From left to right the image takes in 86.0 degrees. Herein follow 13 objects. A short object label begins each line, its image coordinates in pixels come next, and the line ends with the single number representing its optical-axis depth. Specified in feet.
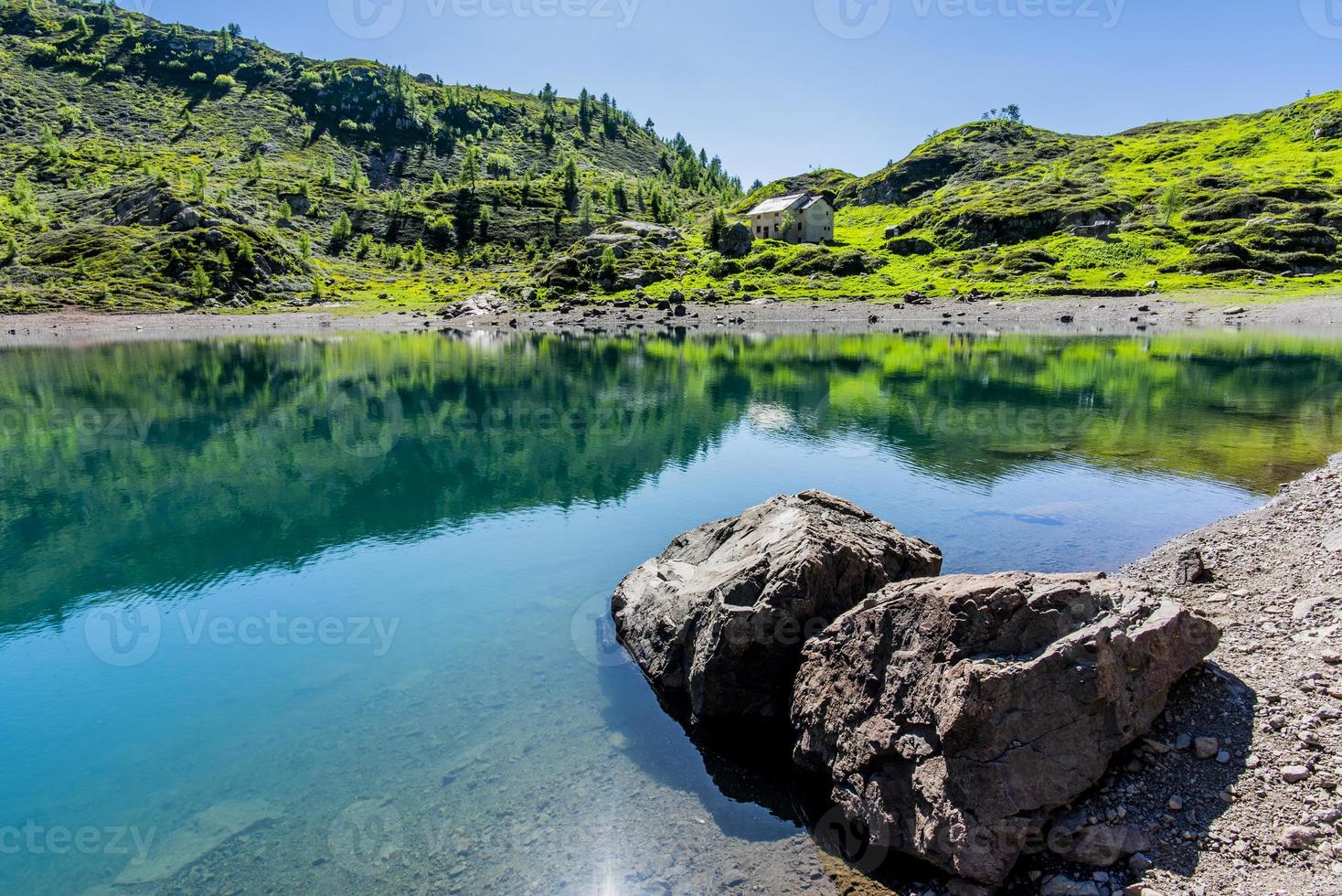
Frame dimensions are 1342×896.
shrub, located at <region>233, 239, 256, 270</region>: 497.87
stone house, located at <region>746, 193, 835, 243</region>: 559.38
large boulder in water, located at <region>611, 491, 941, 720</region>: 45.88
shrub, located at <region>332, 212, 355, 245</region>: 631.56
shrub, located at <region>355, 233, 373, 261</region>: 623.36
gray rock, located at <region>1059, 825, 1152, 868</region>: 30.53
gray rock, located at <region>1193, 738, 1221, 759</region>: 32.96
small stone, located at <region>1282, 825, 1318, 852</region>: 28.09
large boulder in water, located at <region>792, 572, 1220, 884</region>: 31.89
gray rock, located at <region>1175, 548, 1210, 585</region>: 57.21
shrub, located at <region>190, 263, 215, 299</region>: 463.01
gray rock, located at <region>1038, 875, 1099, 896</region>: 29.81
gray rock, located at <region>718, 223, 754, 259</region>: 534.78
